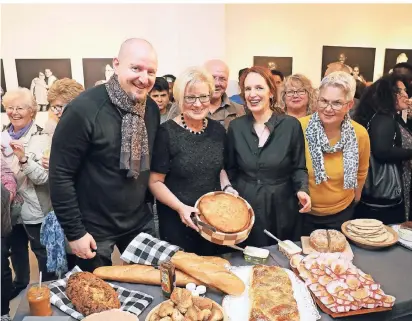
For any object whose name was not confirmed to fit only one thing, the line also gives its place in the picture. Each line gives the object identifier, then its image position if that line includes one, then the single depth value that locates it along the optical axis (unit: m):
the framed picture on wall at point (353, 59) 5.08
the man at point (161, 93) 2.78
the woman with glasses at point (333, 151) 2.12
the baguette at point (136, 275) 1.49
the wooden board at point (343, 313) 1.34
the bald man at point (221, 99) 2.83
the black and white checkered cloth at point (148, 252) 1.59
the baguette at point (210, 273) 1.44
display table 1.39
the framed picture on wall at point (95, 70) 3.78
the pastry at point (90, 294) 1.32
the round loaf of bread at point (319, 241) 1.71
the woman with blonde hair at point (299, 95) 2.65
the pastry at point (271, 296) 1.29
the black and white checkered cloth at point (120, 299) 1.35
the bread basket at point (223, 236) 1.59
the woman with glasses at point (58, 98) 2.38
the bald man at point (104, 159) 1.66
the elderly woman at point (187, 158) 1.89
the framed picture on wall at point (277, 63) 4.87
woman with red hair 2.02
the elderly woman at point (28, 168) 2.24
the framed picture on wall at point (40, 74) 3.59
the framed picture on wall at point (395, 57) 5.16
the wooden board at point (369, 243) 1.75
